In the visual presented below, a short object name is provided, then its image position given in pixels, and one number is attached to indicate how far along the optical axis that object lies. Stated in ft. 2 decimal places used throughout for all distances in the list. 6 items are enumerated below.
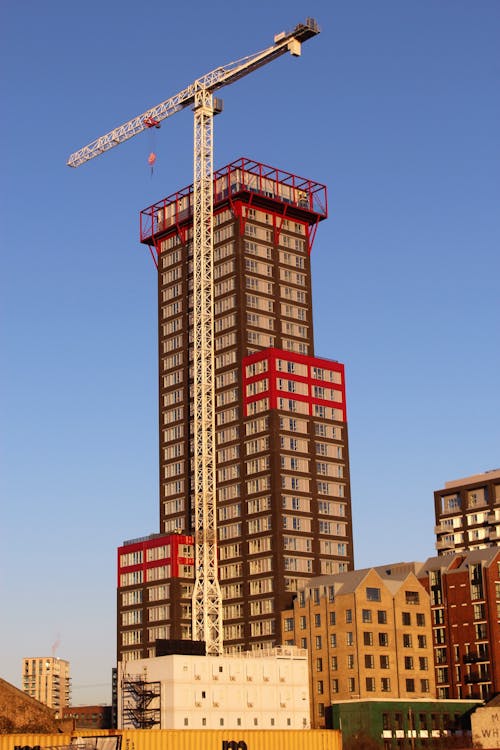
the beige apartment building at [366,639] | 592.60
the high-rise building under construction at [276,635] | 652.07
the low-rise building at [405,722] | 550.36
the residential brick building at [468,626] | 609.83
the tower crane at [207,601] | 627.46
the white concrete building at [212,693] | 534.78
